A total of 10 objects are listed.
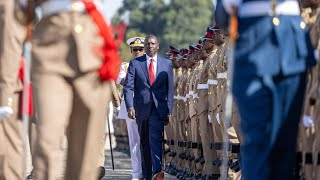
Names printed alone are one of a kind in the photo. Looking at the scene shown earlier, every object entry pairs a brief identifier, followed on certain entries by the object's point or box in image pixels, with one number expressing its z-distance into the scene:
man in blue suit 17.34
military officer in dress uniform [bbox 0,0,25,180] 9.94
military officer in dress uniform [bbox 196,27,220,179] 17.42
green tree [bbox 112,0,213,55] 108.38
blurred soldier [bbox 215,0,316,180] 8.91
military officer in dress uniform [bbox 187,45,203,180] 19.12
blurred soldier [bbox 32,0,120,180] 9.01
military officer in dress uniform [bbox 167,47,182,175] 22.00
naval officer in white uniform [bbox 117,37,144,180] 18.44
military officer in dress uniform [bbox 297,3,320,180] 10.73
